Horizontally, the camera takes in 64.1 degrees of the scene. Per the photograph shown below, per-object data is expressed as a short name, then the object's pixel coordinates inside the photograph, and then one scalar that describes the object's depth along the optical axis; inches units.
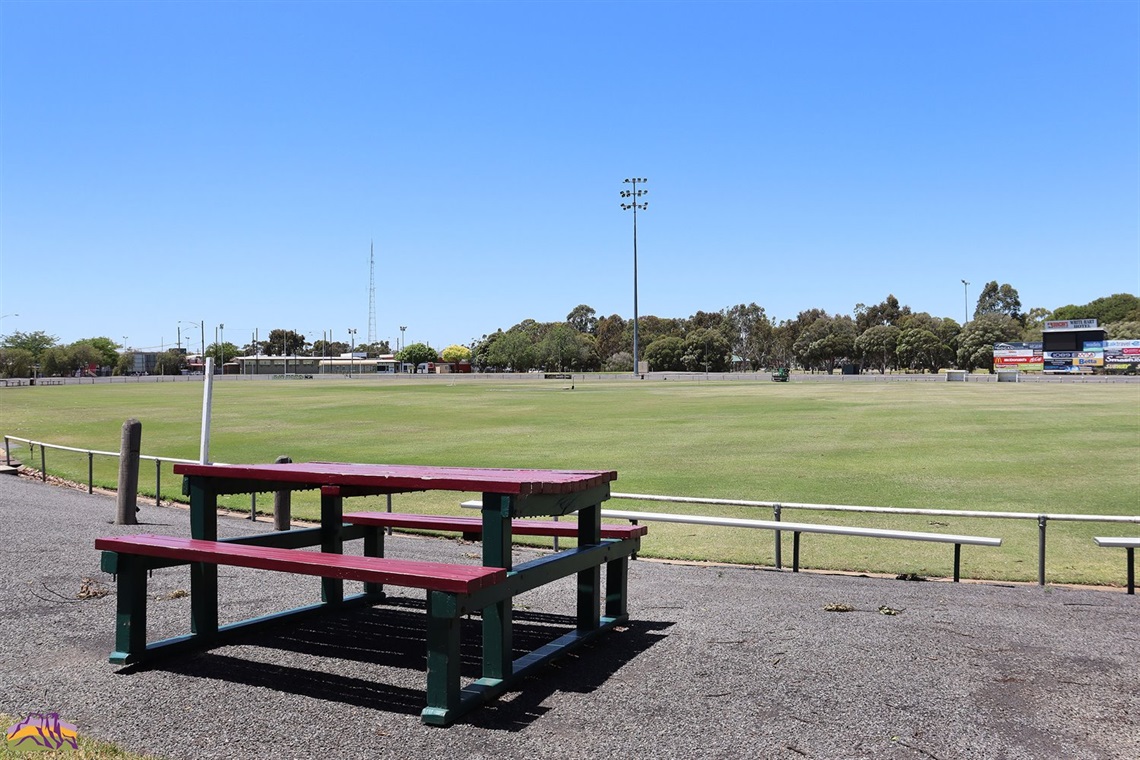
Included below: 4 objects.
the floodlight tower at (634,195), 4128.9
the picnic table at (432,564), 177.9
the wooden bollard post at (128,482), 466.3
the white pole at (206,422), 256.4
